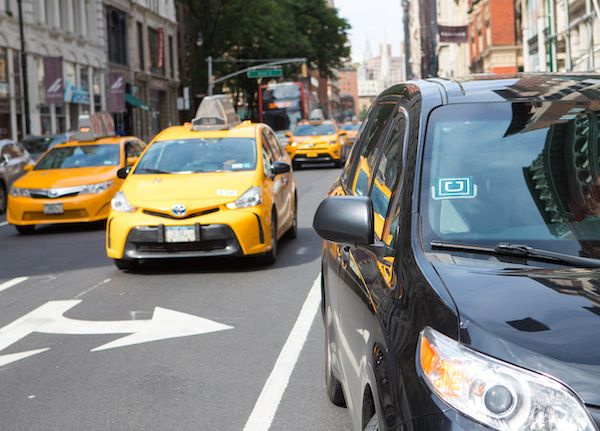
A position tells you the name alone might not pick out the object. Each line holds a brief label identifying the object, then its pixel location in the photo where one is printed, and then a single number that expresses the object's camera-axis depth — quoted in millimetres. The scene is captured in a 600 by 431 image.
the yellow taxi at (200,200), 9938
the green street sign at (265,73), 64188
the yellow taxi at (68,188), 14766
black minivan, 2410
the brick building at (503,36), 50625
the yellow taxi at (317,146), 33031
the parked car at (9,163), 19719
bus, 47188
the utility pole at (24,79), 35562
